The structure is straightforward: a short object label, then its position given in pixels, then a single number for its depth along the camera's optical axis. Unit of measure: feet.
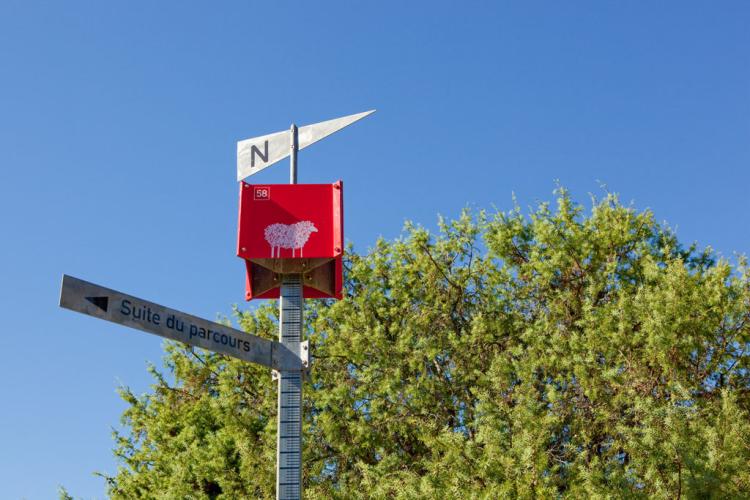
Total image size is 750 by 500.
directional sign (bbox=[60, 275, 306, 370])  21.01
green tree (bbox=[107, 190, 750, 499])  41.32
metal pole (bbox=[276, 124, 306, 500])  24.54
